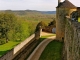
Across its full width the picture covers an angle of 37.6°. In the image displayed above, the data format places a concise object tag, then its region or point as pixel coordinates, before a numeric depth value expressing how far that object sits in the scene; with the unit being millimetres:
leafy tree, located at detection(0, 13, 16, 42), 28985
